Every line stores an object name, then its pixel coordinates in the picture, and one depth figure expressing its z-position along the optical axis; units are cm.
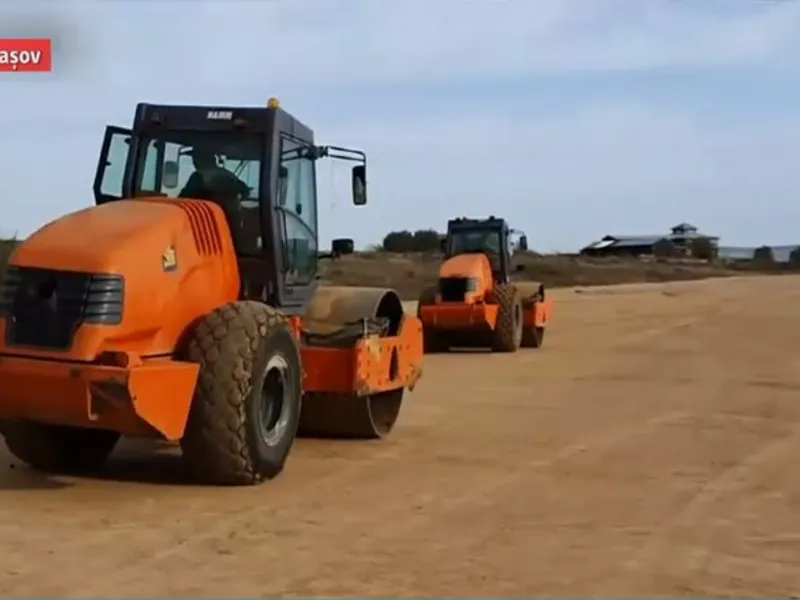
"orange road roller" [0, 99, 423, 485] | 854
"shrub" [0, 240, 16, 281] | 2512
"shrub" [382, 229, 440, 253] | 7350
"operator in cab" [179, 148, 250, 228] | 1040
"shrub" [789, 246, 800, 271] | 8621
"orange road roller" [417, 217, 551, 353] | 2262
